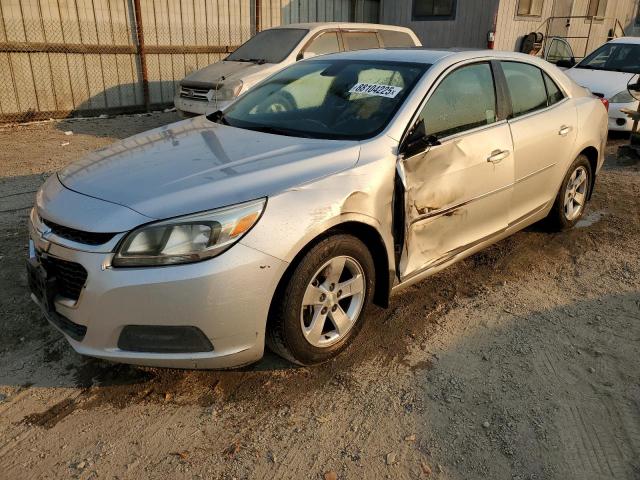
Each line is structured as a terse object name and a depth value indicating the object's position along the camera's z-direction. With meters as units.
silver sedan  2.38
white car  8.38
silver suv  7.97
